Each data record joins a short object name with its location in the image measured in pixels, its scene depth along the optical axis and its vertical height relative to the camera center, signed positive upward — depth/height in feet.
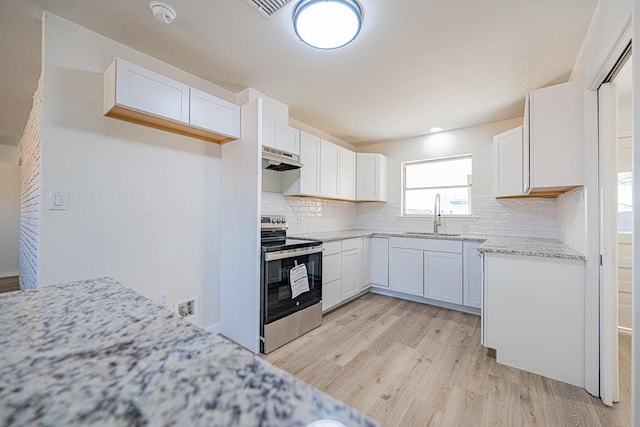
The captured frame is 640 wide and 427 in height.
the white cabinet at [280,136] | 8.91 +2.72
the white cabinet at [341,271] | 10.16 -2.21
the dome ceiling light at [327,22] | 5.12 +3.79
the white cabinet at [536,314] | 6.16 -2.34
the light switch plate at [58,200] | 5.66 +0.28
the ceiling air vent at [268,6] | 5.28 +4.12
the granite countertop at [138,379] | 1.14 -0.83
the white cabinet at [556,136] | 6.42 +1.98
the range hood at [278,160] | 8.64 +1.83
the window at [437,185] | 12.67 +1.51
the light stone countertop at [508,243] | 6.49 -0.82
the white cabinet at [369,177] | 13.88 +1.97
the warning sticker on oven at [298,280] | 8.35 -2.02
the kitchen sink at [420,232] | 13.04 -0.79
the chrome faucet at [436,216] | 12.71 +0.01
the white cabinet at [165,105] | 5.86 +2.64
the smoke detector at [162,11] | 5.39 +4.09
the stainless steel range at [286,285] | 7.59 -2.12
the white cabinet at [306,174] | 10.44 +1.64
